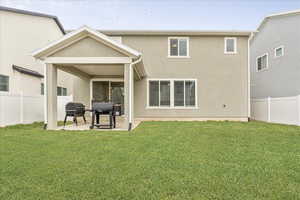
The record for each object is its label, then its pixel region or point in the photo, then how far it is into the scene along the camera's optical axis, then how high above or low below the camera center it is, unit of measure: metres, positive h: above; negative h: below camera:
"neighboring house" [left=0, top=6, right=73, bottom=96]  13.14 +3.45
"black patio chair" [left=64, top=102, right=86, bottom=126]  9.30 -0.49
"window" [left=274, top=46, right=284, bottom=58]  13.44 +2.95
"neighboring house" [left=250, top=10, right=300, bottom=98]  12.67 +2.70
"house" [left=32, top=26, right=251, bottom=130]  12.52 +1.36
